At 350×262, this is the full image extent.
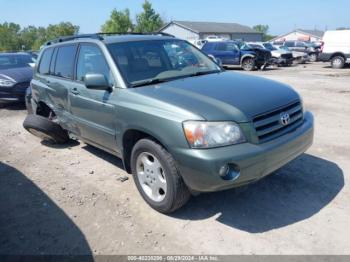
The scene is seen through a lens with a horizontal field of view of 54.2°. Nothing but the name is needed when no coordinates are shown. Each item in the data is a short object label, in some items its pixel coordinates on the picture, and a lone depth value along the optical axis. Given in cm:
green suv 311
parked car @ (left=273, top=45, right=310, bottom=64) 2540
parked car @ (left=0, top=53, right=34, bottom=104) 934
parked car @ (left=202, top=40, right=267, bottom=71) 2006
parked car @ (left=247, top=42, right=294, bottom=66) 2305
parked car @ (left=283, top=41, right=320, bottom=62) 2733
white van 1950
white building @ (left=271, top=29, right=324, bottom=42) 7488
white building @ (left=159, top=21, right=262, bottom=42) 5828
